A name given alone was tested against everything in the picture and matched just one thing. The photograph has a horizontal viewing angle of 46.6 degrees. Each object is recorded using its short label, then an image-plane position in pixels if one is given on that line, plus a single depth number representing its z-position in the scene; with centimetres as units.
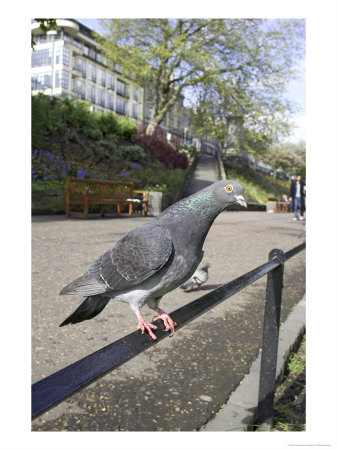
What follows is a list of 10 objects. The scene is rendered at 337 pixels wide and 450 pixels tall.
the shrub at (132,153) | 1612
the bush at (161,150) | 1861
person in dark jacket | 1534
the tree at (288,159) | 4194
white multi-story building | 3397
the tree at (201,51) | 1691
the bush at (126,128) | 1720
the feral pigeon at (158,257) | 118
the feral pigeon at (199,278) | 476
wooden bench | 1010
